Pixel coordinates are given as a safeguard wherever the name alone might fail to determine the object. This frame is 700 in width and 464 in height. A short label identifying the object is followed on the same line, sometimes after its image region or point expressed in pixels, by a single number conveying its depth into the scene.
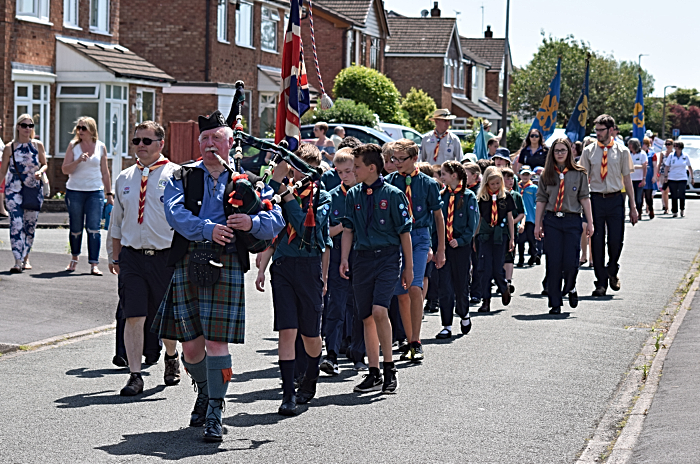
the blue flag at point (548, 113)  23.28
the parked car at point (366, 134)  26.27
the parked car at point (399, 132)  30.88
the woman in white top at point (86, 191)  13.65
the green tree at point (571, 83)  76.50
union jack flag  9.17
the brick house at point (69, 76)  28.06
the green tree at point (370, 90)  44.78
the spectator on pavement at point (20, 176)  14.44
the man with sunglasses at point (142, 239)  8.21
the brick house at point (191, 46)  37.62
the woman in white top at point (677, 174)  30.16
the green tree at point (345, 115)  34.75
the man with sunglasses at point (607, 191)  14.54
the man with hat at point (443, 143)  16.05
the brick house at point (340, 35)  51.38
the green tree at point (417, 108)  55.34
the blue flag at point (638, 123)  32.41
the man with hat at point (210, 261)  6.64
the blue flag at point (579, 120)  23.34
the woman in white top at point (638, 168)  26.53
